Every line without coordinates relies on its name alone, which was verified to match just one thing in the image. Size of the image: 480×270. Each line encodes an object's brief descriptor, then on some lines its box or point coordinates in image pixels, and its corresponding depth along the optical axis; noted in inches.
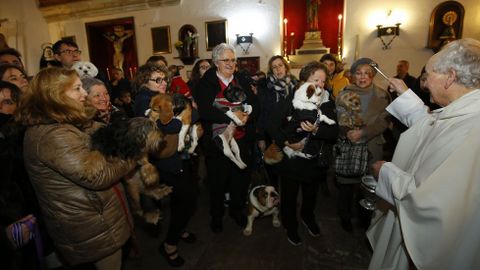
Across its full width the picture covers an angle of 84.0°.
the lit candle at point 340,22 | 296.0
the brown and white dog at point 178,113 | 84.4
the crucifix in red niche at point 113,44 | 399.9
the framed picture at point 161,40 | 360.2
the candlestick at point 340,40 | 296.5
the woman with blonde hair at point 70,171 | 56.0
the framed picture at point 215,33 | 339.0
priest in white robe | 51.3
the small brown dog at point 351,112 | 108.7
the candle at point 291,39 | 325.6
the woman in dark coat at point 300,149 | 96.0
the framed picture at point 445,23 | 252.4
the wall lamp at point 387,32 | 270.1
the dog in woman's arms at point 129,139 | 62.0
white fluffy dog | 126.7
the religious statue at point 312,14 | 308.0
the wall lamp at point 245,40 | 324.8
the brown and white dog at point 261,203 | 116.6
